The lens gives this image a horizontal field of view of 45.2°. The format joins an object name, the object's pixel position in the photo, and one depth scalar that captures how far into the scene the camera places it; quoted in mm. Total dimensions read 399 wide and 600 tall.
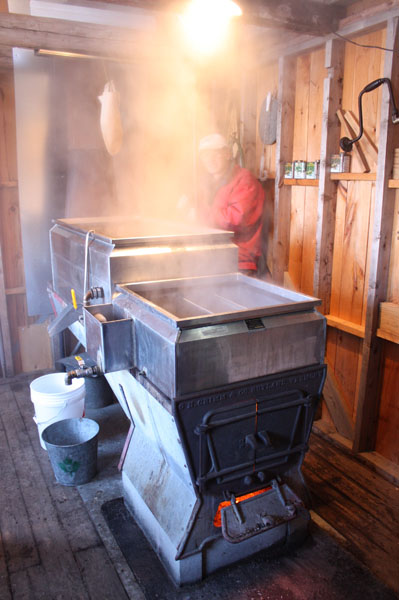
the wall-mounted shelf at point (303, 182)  3248
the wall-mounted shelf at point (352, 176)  2789
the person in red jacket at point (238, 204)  3471
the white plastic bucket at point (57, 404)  2912
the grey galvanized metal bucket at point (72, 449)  2613
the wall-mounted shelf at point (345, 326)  2984
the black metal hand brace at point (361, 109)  2517
